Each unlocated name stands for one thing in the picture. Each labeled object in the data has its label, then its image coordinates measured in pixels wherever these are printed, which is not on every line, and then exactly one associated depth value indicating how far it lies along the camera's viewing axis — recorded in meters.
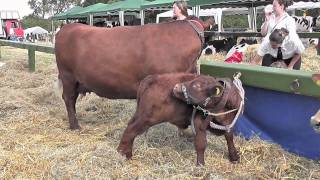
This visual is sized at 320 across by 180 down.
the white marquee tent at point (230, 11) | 21.01
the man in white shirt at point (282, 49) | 4.74
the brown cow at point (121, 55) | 4.40
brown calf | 3.60
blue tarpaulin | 3.96
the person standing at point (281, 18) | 4.88
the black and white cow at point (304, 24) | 16.72
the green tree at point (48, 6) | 104.88
